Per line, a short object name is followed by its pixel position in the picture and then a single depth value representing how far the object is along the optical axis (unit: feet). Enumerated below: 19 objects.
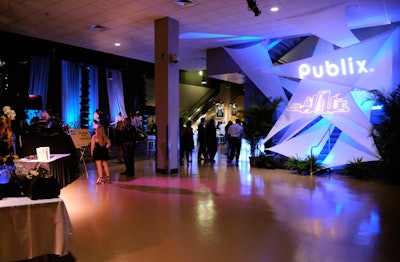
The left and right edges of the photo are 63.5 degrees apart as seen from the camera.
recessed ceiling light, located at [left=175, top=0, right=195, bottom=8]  23.95
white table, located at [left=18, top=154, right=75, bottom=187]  17.60
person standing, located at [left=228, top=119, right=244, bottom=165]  34.60
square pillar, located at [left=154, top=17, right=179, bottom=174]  27.96
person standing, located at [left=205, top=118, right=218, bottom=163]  35.58
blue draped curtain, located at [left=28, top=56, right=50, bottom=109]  41.19
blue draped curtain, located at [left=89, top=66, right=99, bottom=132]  49.85
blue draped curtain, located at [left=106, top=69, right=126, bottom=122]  53.36
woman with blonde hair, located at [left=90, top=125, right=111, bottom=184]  22.67
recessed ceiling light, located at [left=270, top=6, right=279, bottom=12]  25.48
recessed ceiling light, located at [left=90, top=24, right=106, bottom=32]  29.86
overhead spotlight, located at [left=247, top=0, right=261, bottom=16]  21.42
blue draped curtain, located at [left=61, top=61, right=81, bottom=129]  45.32
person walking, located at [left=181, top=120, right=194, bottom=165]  33.22
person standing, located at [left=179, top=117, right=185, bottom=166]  33.42
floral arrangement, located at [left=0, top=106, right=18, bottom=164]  11.28
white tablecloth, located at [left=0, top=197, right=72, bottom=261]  8.88
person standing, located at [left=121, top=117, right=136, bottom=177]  26.63
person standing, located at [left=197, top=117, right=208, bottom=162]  36.31
